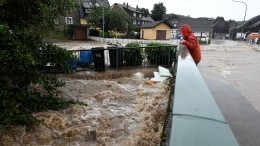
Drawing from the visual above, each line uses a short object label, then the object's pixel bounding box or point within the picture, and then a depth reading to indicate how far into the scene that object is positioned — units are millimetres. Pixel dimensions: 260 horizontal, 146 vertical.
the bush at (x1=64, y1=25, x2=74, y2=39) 30415
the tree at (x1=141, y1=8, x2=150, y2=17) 61538
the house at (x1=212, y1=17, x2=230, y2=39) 62912
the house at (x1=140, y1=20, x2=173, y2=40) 34386
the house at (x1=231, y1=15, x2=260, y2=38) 53191
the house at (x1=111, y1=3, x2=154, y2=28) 50937
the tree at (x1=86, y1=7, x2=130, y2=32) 30010
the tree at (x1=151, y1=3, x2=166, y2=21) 58261
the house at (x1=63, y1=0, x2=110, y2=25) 37596
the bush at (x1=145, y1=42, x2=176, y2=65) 8442
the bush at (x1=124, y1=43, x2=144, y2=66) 8127
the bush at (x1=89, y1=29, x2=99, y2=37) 33045
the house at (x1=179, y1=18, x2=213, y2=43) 46228
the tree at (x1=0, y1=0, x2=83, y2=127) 3430
